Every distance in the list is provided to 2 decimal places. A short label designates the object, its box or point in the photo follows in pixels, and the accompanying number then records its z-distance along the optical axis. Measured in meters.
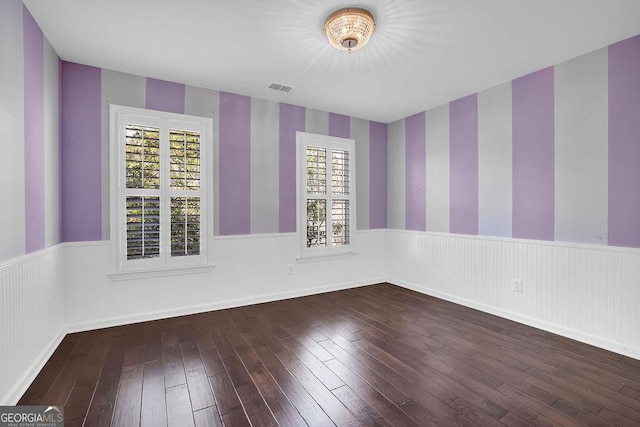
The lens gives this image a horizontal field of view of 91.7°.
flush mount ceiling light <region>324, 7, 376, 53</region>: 2.24
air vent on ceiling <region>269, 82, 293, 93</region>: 3.61
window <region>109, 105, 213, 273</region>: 3.25
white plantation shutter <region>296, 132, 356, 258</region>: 4.39
